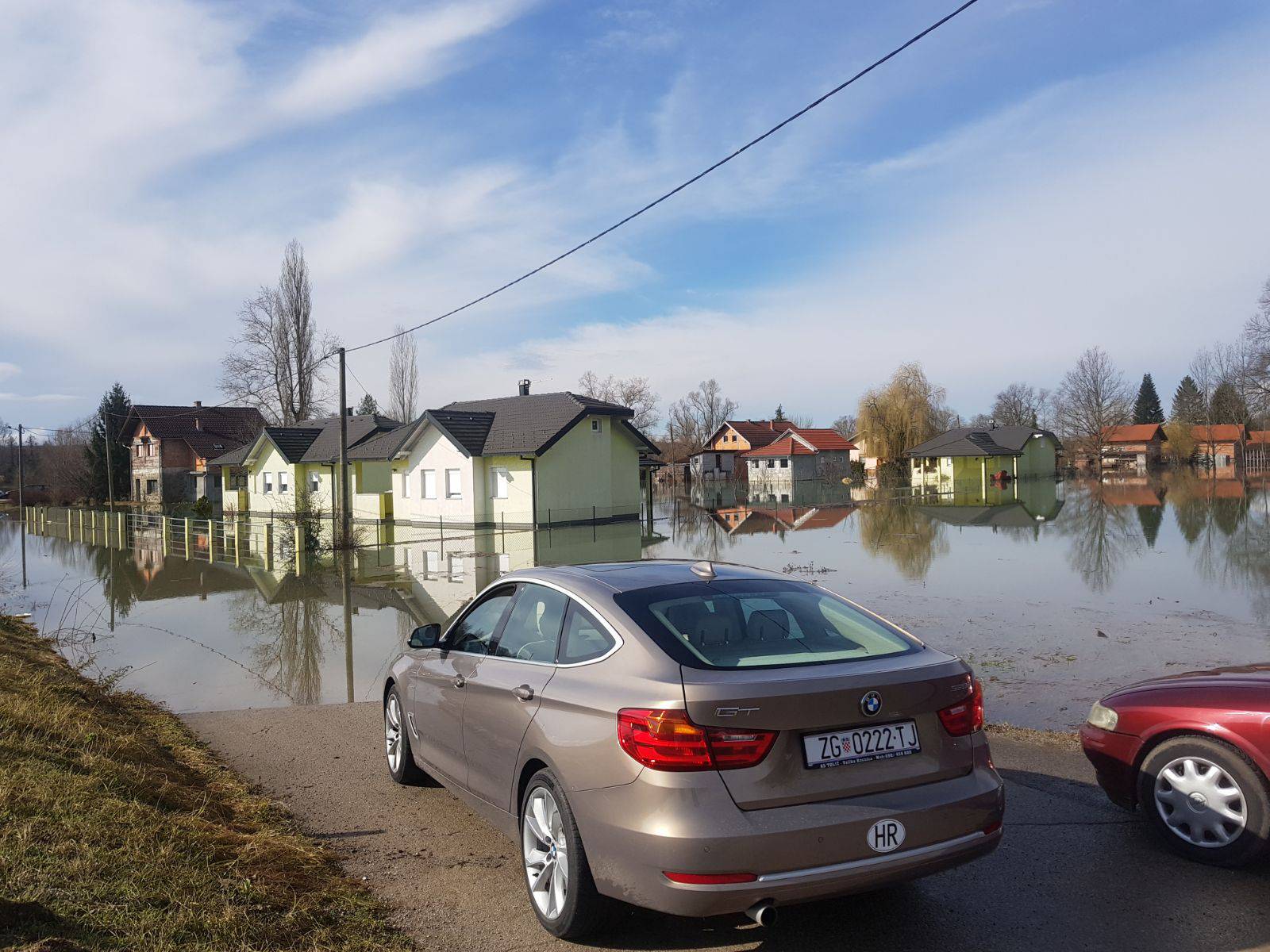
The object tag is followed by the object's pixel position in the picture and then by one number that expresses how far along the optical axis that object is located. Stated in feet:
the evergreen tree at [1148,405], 430.61
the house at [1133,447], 342.23
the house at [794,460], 274.16
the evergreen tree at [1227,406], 301.43
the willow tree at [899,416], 266.36
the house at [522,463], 115.85
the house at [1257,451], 318.24
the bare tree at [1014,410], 399.65
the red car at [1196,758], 13.34
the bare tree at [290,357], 182.70
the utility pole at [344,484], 87.56
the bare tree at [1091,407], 329.93
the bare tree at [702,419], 371.15
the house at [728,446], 309.63
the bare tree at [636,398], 324.19
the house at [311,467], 142.61
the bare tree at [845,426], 399.57
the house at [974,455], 244.63
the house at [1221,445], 335.67
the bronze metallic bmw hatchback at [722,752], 10.27
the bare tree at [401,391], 233.55
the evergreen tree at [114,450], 217.36
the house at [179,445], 215.51
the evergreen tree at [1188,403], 376.48
